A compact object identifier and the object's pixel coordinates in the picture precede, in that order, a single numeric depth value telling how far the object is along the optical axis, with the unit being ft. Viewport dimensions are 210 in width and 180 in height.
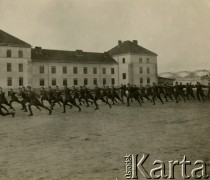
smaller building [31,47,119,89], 159.84
